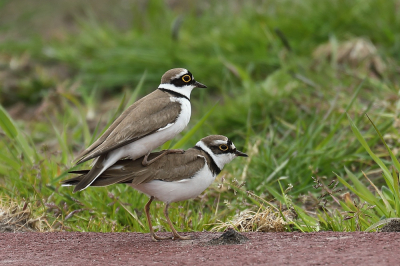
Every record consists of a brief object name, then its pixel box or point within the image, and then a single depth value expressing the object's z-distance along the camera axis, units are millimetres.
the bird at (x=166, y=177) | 7668
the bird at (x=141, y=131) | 7629
